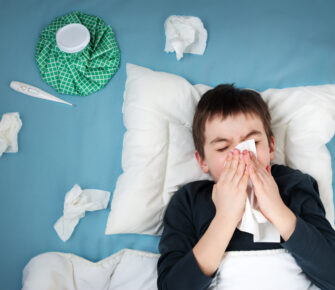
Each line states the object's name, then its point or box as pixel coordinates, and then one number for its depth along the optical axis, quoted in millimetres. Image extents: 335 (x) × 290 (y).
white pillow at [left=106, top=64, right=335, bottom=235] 1182
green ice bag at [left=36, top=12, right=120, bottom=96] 1381
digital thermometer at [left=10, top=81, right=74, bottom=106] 1365
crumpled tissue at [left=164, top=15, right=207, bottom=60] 1388
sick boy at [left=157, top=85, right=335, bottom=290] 944
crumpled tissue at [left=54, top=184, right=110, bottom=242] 1206
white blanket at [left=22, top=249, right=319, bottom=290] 981
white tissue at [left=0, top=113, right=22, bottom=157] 1301
